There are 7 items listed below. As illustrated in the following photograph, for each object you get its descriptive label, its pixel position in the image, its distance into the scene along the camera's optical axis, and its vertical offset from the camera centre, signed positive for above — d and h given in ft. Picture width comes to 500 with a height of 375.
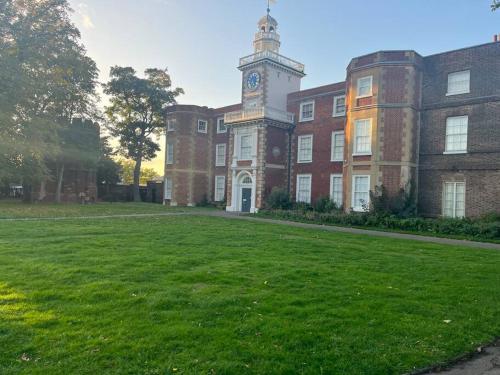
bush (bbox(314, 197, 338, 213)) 78.84 -1.86
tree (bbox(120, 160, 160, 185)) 236.02 +11.61
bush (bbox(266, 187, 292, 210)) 85.40 -1.27
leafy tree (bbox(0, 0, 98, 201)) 80.12 +25.80
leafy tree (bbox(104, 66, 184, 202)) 130.11 +29.06
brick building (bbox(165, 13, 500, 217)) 63.87 +12.87
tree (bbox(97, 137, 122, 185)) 135.03 +7.91
